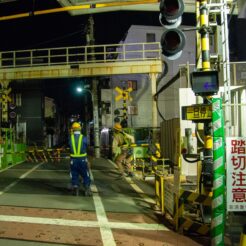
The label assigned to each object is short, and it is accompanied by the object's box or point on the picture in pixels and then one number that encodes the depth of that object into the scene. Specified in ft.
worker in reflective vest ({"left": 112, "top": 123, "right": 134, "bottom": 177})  43.75
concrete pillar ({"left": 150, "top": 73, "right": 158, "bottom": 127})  80.23
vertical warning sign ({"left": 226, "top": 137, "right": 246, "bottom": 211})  18.90
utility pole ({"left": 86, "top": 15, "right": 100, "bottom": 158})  86.42
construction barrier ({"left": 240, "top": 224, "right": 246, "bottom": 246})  14.01
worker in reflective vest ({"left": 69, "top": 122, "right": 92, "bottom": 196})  32.04
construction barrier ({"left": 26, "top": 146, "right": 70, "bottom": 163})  73.92
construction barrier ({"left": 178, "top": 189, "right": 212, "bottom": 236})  20.86
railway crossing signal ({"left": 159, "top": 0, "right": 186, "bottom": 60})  21.63
